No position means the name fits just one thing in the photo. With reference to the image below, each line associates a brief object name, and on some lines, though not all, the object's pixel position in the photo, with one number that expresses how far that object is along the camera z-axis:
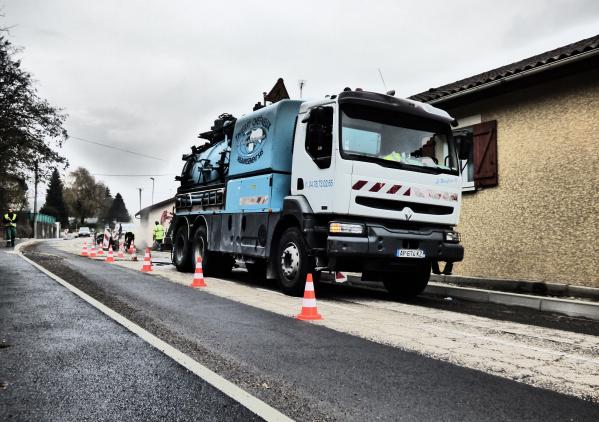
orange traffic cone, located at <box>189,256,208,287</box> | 9.36
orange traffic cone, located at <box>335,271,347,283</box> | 10.66
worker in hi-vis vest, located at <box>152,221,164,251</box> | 28.48
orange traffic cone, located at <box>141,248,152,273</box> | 12.12
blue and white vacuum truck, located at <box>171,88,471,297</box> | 7.57
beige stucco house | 9.04
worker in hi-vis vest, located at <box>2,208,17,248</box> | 22.12
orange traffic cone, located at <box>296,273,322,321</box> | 6.10
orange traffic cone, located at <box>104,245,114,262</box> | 14.86
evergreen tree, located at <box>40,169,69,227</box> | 107.62
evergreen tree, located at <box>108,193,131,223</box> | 127.89
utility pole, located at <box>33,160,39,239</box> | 54.95
